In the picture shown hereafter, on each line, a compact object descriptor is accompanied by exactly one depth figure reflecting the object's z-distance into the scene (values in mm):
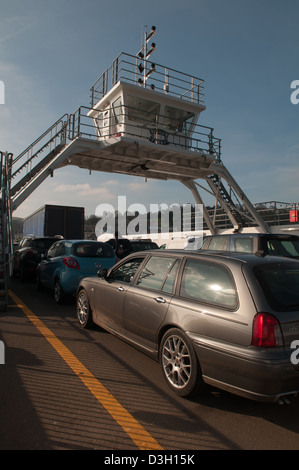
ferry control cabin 17234
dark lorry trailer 15148
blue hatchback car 7426
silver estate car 2795
